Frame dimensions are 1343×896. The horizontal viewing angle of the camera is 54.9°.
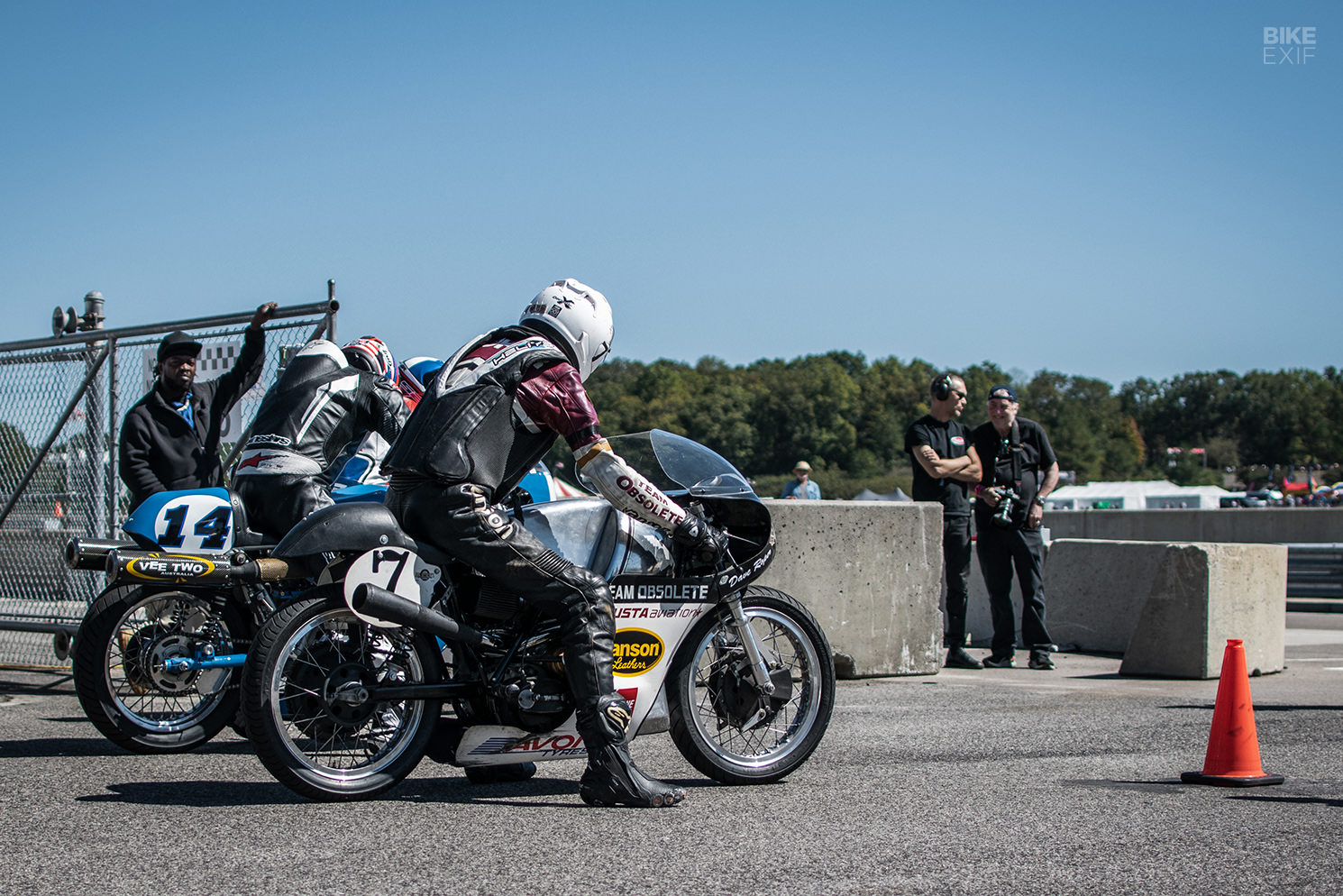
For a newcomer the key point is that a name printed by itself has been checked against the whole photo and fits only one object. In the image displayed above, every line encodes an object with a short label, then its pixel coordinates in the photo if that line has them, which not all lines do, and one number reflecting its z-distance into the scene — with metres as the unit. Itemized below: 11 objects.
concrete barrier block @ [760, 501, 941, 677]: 8.48
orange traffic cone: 5.04
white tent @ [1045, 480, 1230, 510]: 63.19
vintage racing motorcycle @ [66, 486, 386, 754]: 5.34
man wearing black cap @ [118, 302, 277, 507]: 6.87
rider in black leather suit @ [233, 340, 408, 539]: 5.81
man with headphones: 9.23
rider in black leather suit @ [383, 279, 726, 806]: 4.45
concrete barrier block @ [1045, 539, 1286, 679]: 8.72
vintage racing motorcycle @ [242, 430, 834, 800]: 4.38
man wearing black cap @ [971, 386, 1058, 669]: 9.32
